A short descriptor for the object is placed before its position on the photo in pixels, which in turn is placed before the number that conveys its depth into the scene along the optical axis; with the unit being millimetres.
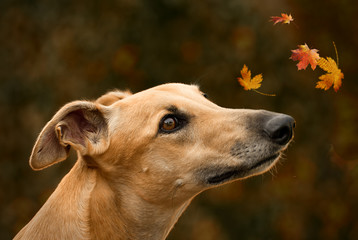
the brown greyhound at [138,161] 3918
